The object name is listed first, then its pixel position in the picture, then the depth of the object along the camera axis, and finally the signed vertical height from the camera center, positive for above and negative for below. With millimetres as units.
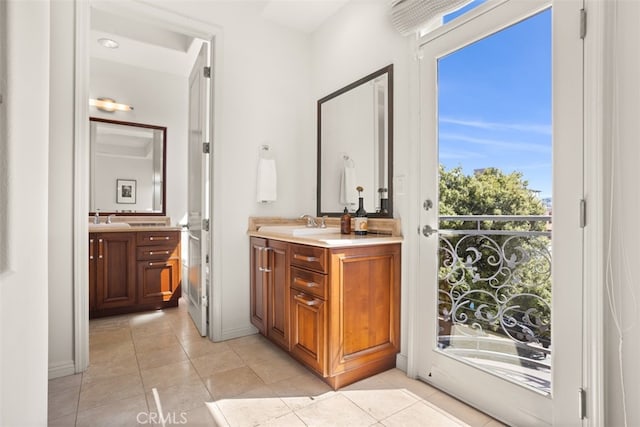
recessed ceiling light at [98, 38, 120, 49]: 3242 +1694
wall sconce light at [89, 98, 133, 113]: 3518 +1168
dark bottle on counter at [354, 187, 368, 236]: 2225 -60
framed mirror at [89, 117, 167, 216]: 3590 +508
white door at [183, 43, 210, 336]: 2631 +150
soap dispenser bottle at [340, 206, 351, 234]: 2303 -69
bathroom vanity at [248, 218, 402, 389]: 1818 -529
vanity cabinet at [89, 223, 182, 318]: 3049 -549
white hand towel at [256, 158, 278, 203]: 2721 +263
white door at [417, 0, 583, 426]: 1365 +13
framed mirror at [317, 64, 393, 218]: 2240 +510
